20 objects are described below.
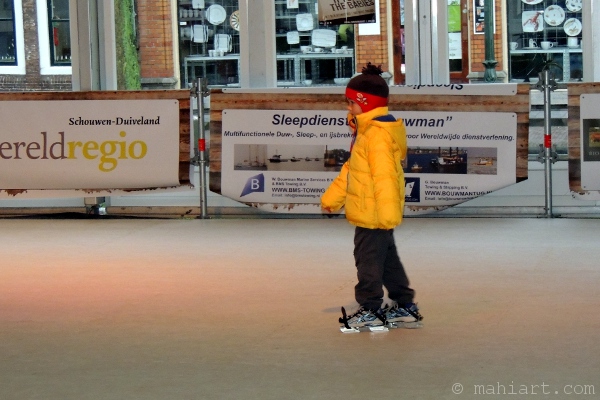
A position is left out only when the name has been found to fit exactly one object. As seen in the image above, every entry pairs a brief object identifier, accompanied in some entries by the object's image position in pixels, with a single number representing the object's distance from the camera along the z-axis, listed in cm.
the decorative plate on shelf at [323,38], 1422
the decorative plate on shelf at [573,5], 1309
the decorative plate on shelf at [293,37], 1365
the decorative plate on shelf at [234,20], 1375
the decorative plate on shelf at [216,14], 1420
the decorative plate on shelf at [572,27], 1295
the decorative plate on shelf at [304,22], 1379
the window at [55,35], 1354
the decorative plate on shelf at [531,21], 1411
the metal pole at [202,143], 1189
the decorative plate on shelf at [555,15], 1349
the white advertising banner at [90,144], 1157
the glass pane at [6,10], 1424
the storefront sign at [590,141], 1105
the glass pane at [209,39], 1375
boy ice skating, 600
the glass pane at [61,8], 1364
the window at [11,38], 1419
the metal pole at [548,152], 1152
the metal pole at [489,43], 1399
